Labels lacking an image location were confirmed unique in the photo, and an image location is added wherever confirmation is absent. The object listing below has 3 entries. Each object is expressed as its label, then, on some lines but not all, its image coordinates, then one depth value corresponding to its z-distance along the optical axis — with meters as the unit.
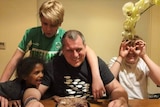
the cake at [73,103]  1.28
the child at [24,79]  1.58
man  1.60
